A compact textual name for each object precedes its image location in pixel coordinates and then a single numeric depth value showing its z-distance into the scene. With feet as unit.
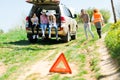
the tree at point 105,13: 205.91
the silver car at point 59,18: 64.75
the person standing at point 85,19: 65.31
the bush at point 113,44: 41.13
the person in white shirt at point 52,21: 63.31
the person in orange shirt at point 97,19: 64.69
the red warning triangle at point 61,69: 39.78
